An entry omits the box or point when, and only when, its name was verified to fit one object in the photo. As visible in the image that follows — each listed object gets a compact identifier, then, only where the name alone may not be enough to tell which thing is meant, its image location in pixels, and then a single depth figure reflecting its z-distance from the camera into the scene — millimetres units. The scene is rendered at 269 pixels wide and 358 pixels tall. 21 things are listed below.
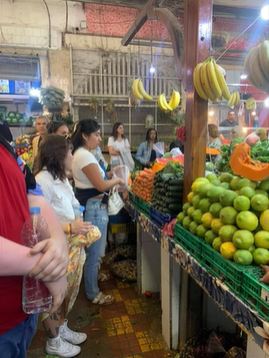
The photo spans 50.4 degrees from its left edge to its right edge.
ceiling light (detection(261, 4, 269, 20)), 2508
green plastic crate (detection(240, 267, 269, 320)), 1067
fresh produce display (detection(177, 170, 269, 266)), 1286
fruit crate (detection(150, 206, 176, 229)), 2101
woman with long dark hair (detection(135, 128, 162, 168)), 5645
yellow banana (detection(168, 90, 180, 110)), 4199
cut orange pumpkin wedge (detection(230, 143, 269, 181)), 1413
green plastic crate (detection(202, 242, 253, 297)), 1225
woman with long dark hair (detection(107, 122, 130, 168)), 5410
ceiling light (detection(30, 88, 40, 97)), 6578
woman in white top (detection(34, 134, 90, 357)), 2033
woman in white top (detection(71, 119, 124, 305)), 2575
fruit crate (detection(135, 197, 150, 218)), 2580
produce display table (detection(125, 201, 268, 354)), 1097
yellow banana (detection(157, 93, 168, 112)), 4212
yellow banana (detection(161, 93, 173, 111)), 4203
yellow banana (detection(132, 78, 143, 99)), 4426
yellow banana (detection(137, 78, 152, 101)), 4434
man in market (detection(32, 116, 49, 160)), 4362
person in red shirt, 811
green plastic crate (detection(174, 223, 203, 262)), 1573
